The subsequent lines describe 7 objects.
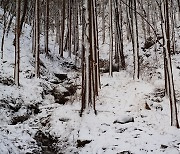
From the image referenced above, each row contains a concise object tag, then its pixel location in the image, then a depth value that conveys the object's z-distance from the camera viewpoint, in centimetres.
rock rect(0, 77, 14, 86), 1238
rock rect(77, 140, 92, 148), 762
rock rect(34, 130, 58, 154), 779
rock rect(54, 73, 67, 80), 1747
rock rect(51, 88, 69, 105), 1281
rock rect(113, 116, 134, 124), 887
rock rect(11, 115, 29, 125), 995
